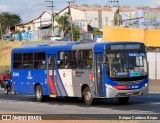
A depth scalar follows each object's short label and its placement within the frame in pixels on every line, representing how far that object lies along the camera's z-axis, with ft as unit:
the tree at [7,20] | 448.24
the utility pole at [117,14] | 257.24
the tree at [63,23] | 323.98
